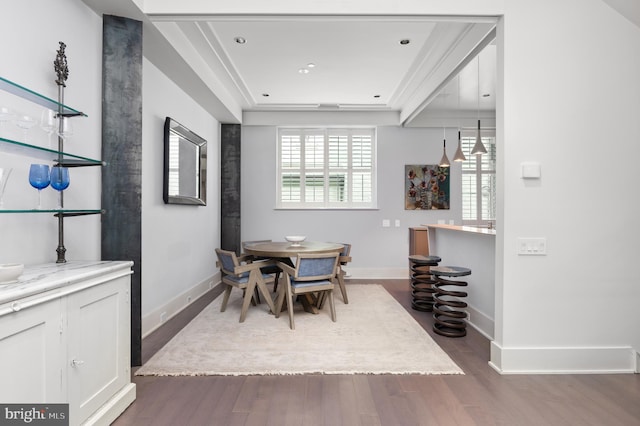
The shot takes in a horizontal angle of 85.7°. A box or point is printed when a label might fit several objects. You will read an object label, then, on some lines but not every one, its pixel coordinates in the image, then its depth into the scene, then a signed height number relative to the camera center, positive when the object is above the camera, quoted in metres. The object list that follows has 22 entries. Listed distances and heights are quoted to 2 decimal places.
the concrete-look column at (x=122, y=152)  2.51 +0.42
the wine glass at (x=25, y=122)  1.74 +0.44
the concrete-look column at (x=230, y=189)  5.91 +0.37
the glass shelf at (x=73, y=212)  1.96 -0.02
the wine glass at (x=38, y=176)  1.76 +0.17
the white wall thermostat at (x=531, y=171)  2.56 +0.32
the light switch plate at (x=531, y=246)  2.58 -0.24
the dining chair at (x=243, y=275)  3.57 -0.70
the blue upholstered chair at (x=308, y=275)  3.42 -0.66
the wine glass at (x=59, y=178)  1.92 +0.18
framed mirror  3.75 +0.55
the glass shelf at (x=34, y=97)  1.70 +0.60
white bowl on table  4.42 -0.37
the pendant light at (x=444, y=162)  5.34 +0.79
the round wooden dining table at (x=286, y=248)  3.73 -0.43
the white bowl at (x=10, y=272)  1.39 -0.26
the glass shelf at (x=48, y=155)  1.79 +0.31
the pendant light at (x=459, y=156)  4.99 +0.83
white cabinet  1.32 -0.59
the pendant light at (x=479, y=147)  4.61 +0.89
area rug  2.58 -1.17
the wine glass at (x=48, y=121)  1.84 +0.48
